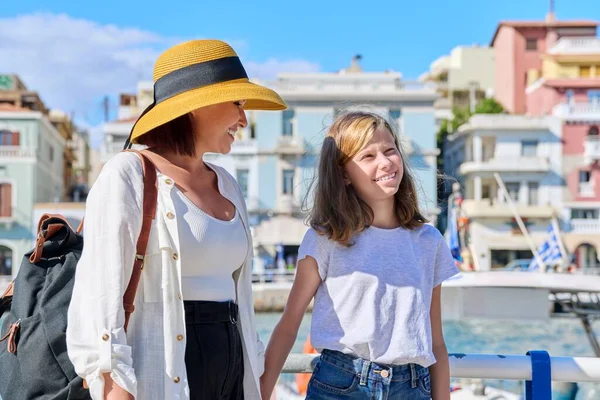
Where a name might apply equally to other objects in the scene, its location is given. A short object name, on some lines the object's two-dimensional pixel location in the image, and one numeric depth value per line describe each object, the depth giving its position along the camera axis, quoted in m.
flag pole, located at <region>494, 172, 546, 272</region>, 22.30
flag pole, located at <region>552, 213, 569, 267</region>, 34.35
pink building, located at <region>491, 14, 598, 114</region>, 44.31
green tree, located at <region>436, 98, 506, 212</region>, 41.97
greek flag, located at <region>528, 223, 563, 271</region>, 22.55
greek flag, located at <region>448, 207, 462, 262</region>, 15.64
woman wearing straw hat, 1.83
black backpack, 1.90
